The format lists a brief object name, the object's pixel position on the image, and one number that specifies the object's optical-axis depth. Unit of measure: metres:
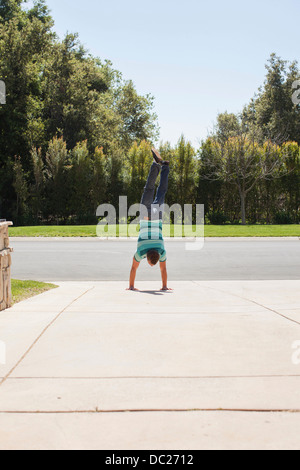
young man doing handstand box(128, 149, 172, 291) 9.23
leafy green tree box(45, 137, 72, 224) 33.47
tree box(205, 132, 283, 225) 32.59
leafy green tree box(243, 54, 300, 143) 53.38
